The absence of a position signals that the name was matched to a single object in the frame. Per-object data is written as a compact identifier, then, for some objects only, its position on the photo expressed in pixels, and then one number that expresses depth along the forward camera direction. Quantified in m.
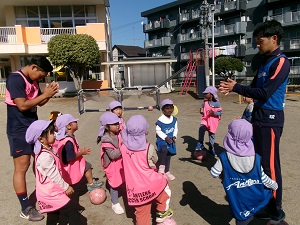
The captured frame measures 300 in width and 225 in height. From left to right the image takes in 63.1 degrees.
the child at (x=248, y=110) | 5.12
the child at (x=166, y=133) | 4.13
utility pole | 18.07
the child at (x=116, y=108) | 4.34
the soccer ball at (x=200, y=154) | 5.31
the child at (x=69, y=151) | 3.39
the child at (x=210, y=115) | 5.41
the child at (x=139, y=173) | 2.72
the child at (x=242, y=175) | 2.46
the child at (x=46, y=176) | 2.55
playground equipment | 19.66
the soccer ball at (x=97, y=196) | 3.69
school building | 18.58
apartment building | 28.53
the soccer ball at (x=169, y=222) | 2.98
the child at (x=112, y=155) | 3.34
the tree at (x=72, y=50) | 16.23
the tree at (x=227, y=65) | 29.62
